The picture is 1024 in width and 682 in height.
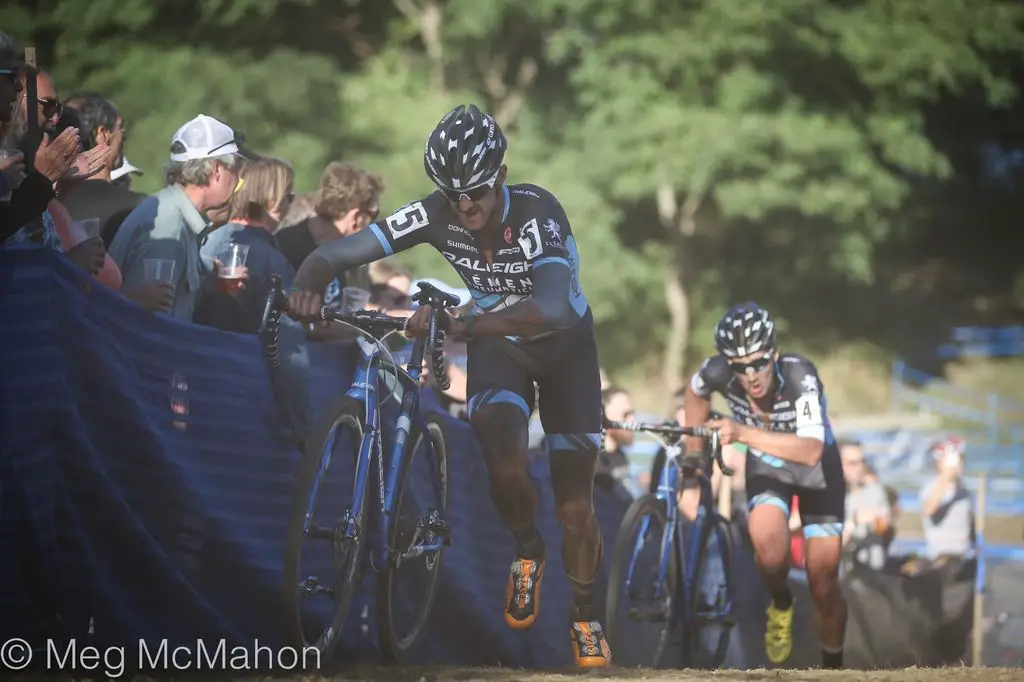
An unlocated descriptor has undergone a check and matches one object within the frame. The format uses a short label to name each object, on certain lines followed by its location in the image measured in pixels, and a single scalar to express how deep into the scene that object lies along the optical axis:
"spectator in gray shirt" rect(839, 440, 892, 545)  28.84
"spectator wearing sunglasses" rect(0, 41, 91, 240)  11.27
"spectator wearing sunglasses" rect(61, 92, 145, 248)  14.85
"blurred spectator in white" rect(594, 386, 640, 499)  21.64
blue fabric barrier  10.91
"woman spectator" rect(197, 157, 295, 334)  14.79
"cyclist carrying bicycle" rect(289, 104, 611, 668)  13.66
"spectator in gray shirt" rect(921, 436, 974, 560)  28.87
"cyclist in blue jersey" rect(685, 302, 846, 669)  18.77
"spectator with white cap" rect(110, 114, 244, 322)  13.80
